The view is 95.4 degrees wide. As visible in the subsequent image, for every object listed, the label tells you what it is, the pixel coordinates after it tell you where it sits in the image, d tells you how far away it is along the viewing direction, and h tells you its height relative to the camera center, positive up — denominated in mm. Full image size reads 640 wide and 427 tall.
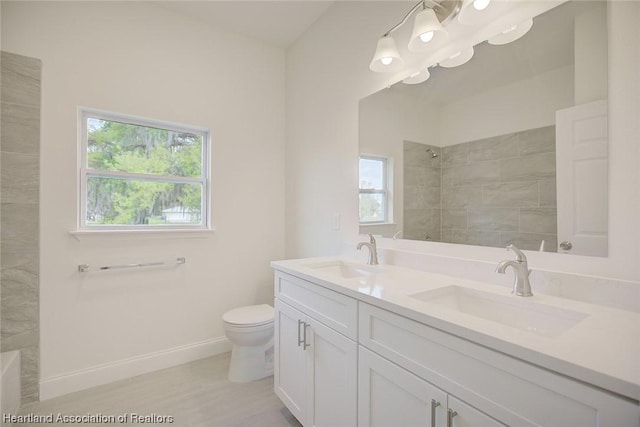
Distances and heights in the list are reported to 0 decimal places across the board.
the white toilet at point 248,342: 2029 -926
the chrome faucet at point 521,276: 1049 -226
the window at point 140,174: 2086 +305
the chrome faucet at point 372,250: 1744 -220
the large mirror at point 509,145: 1052 +315
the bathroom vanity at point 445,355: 612 -392
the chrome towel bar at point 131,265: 1962 -380
